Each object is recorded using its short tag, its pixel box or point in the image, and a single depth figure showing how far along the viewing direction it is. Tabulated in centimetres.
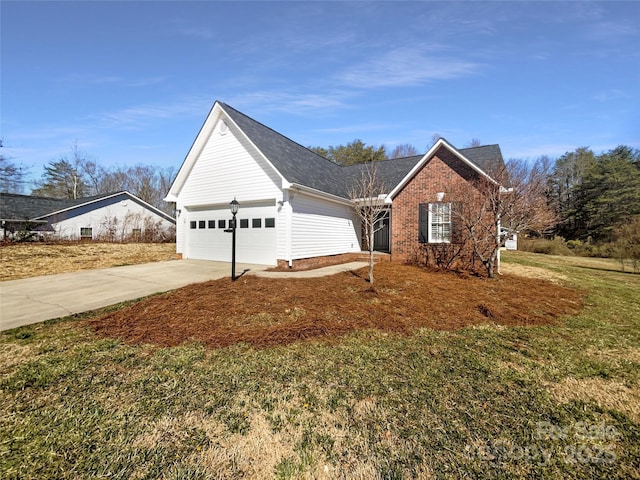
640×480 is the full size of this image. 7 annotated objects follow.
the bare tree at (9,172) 2105
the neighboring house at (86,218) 1902
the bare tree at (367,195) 748
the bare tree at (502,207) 815
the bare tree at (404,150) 3669
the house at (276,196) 1038
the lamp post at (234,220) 800
